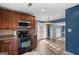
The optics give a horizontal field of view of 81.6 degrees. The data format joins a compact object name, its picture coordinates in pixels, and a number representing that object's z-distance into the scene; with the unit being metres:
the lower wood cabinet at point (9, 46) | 0.88
